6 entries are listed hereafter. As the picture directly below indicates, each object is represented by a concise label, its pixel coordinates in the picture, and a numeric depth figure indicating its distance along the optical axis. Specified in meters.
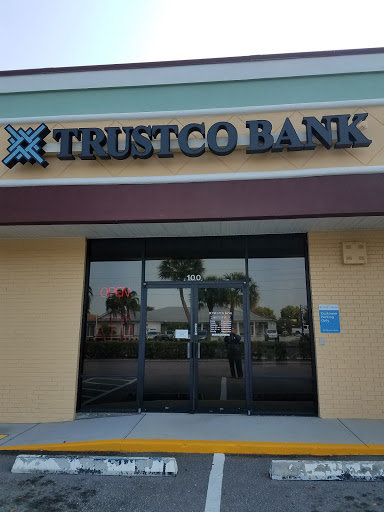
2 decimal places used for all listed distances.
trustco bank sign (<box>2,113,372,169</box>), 6.11
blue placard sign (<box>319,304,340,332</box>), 6.68
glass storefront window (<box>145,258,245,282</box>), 7.31
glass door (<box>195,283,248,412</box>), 6.92
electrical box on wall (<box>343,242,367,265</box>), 6.72
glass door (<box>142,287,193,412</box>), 7.00
